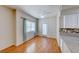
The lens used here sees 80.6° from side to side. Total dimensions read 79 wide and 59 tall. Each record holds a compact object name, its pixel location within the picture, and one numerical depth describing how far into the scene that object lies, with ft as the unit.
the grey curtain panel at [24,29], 10.69
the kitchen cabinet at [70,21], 5.52
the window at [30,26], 12.20
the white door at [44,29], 16.90
